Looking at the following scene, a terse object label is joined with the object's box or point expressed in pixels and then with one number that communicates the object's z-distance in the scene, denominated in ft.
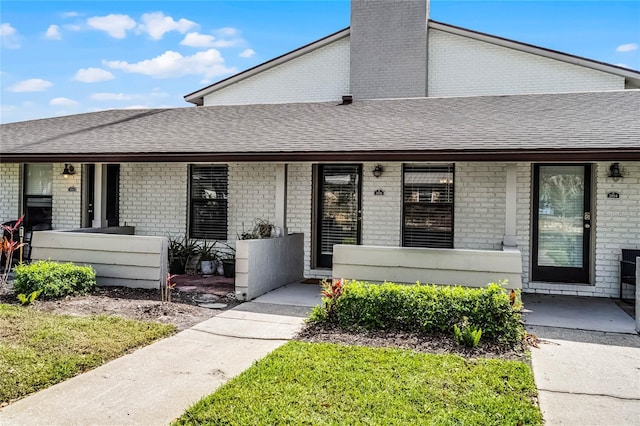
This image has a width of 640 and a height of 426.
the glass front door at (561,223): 26.78
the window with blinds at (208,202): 32.60
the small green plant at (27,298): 21.03
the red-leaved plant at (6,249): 23.24
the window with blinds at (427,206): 28.78
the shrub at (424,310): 16.88
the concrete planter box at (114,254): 25.08
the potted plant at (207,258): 31.12
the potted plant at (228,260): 30.33
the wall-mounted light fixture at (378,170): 29.48
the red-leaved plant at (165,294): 22.55
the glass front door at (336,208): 30.58
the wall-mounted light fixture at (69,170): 33.78
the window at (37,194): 35.12
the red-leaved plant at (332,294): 18.74
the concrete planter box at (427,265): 21.25
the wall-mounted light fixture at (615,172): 25.45
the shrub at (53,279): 21.84
